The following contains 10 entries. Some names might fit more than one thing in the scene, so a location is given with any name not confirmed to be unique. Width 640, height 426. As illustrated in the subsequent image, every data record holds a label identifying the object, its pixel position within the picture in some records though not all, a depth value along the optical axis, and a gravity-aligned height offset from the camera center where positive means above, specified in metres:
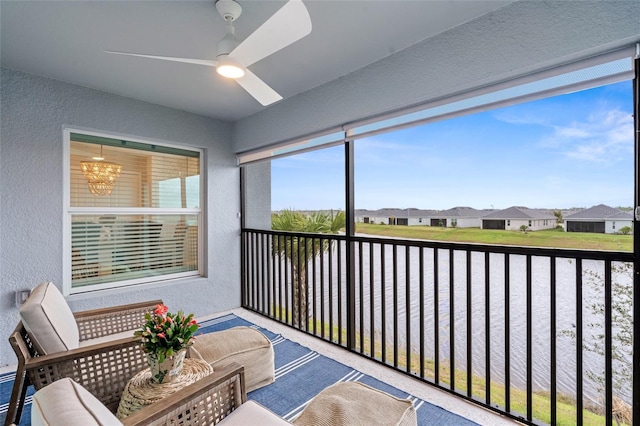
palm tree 3.16 -0.34
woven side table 1.43 -0.84
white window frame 2.84 +0.01
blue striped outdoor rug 1.90 -1.23
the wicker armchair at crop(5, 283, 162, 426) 1.45 -0.77
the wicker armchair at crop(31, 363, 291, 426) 0.79 -0.70
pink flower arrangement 1.45 -0.57
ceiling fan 1.44 +0.90
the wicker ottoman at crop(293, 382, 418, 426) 1.42 -0.95
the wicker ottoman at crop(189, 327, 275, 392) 2.05 -0.95
